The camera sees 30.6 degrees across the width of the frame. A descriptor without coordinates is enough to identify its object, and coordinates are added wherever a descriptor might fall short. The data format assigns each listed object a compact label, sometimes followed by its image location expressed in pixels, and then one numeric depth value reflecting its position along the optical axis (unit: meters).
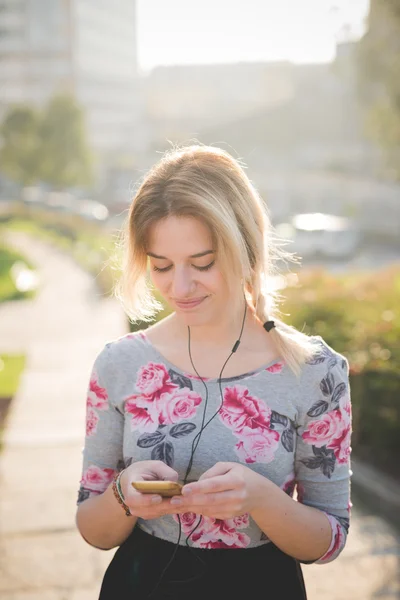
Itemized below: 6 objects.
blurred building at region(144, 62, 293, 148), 69.06
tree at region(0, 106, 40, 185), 36.12
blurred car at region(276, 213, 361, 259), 23.03
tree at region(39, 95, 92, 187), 36.28
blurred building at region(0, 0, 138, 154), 85.00
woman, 1.94
